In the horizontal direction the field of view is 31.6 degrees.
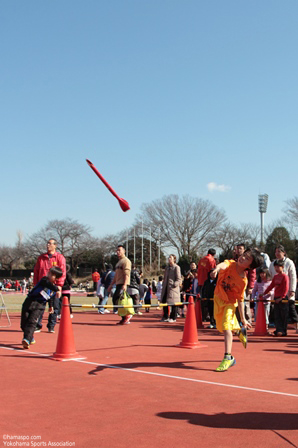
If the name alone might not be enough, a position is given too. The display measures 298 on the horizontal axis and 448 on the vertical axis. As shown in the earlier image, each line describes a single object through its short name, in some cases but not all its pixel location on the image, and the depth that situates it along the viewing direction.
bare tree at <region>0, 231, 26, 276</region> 101.51
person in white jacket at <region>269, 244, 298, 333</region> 11.99
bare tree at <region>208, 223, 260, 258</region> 65.94
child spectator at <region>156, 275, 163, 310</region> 24.91
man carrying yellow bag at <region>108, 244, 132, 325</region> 14.29
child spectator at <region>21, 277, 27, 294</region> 55.22
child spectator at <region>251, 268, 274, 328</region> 14.38
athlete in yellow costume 7.54
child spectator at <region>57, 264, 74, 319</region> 16.32
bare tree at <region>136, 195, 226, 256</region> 69.06
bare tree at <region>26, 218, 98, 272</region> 87.75
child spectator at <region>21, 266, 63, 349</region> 9.29
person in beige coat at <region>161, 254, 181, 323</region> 15.23
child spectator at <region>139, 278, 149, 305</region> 22.03
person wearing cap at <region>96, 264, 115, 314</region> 18.59
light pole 77.56
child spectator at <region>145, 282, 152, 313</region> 22.84
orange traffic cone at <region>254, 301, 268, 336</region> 12.31
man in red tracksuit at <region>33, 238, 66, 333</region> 11.90
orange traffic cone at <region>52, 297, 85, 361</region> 8.27
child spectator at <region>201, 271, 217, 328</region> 14.05
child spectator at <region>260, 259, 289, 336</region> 12.04
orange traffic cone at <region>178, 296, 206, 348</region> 9.75
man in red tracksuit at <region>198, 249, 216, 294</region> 14.36
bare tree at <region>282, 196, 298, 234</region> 57.09
